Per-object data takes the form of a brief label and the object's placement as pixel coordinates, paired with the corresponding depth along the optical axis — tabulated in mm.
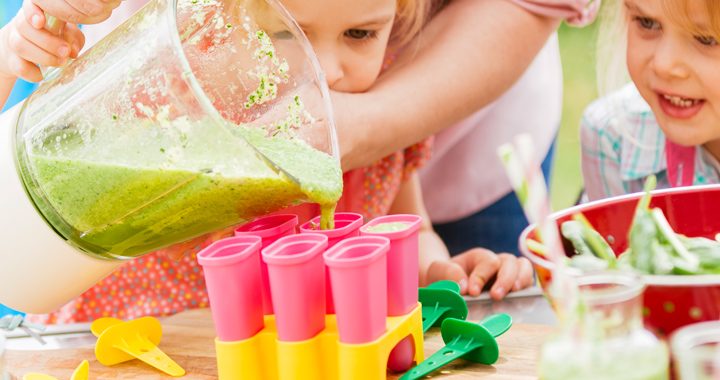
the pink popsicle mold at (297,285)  1147
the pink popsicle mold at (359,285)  1132
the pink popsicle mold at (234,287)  1167
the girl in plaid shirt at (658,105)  1452
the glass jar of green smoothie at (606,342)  985
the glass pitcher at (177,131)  1133
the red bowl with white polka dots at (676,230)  1037
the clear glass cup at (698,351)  943
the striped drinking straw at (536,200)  979
